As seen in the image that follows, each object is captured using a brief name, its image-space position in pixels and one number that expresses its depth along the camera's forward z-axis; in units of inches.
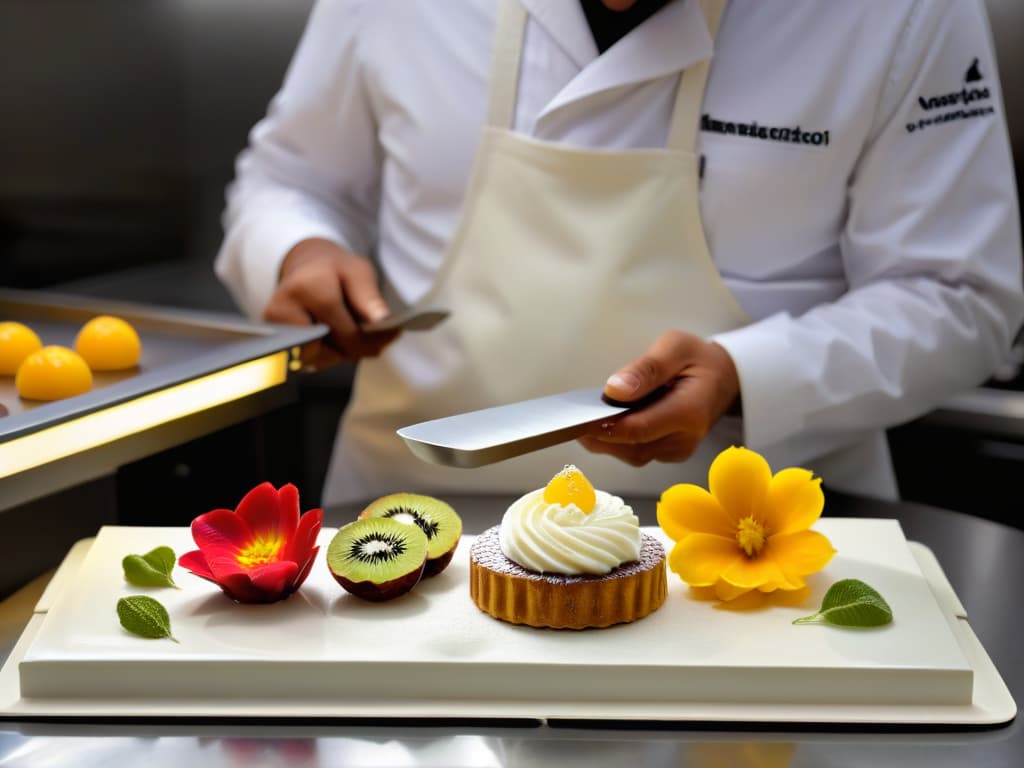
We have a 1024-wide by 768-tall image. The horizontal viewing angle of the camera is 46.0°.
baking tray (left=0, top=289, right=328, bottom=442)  37.7
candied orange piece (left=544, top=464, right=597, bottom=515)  37.3
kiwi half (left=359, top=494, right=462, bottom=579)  37.8
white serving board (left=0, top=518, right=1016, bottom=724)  32.0
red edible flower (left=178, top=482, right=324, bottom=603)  35.1
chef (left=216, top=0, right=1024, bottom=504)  52.9
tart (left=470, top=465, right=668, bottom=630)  34.7
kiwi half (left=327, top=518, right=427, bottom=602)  35.6
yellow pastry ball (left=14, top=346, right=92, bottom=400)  43.7
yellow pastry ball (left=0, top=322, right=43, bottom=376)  47.1
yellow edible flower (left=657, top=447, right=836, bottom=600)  36.5
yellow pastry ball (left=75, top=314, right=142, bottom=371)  48.1
